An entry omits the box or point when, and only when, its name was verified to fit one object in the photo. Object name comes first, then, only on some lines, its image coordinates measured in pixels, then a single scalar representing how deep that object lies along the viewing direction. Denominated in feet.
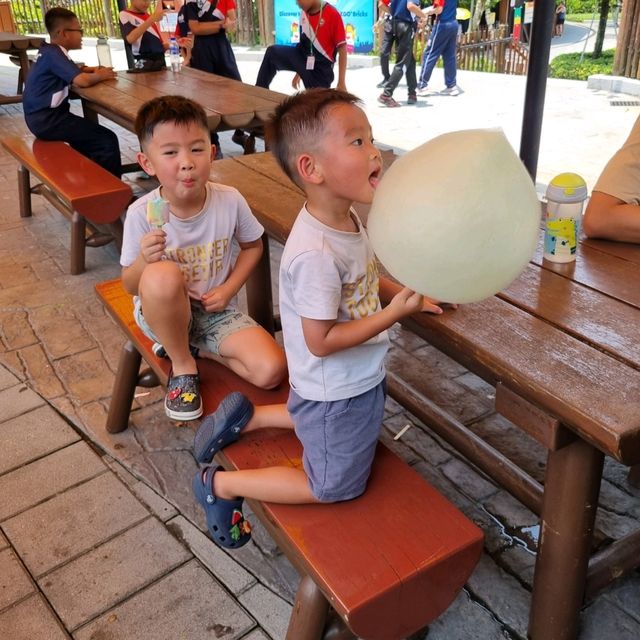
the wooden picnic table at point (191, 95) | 14.07
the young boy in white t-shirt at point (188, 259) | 6.99
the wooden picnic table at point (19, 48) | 30.14
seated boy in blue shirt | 15.92
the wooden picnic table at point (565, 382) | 4.38
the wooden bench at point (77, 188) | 13.01
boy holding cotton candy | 4.95
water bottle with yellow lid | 5.78
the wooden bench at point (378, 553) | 4.67
